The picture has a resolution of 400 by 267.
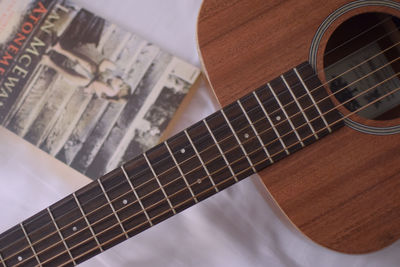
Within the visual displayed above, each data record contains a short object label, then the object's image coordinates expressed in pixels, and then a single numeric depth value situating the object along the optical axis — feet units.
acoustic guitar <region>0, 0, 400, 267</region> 1.82
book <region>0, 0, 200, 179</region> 2.30
